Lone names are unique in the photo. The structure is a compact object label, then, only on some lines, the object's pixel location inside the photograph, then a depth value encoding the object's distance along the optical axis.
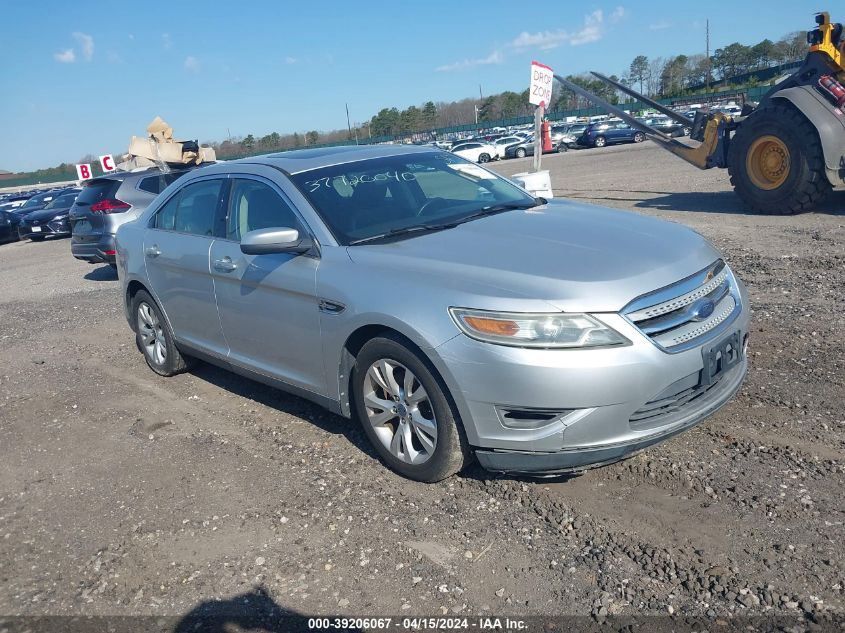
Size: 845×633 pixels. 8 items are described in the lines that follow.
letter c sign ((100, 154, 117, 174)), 28.16
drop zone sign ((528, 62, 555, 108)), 11.66
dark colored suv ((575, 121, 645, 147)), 43.03
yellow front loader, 9.84
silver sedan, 3.24
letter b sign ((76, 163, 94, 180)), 32.50
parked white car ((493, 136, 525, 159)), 43.97
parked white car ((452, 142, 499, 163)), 43.12
